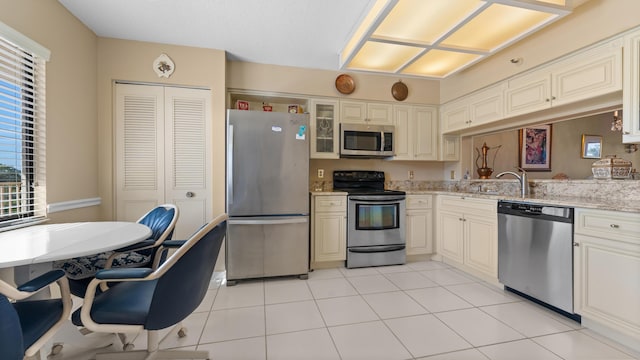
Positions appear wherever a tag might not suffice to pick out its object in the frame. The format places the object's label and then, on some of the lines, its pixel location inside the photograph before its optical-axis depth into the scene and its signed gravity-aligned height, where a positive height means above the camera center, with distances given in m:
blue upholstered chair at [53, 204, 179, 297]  1.63 -0.56
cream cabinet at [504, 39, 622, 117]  1.93 +0.81
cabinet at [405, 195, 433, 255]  3.33 -0.61
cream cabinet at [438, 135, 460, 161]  3.68 +0.41
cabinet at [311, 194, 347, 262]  3.06 -0.60
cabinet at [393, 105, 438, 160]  3.59 +0.62
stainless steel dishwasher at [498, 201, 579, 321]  1.96 -0.62
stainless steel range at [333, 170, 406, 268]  3.12 -0.62
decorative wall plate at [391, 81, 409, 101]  3.61 +1.19
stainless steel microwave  3.39 +0.48
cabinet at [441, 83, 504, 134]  2.83 +0.81
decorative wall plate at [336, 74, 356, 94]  3.43 +1.21
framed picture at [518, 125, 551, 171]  2.77 +0.32
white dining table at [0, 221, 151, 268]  1.11 -0.33
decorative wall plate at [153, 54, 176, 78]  2.73 +1.16
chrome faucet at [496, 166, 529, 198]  2.64 -0.06
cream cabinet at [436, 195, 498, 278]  2.59 -0.61
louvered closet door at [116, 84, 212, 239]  2.69 +0.25
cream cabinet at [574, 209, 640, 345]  1.62 -0.61
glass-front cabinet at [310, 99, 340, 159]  3.36 +0.62
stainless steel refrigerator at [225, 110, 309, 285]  2.65 -0.18
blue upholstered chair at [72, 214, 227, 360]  1.17 -0.58
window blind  1.71 +0.32
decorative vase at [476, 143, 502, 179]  3.40 +0.14
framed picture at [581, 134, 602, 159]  2.31 +0.27
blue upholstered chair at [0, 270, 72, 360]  0.81 -0.58
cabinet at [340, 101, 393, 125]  3.45 +0.86
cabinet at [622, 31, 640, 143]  1.80 +0.62
